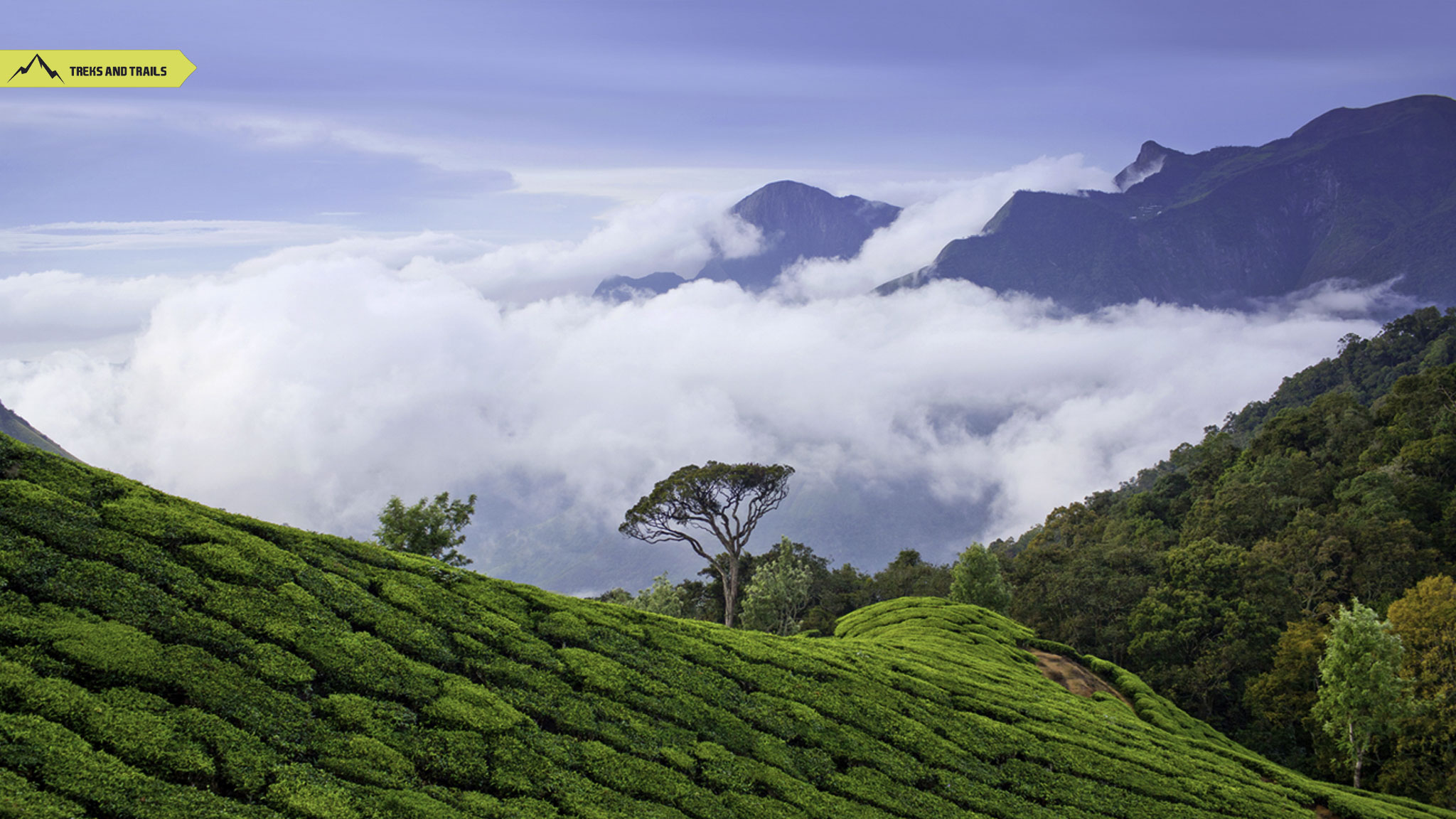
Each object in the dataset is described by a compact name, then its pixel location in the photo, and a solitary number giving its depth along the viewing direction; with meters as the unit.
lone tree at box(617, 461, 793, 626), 64.44
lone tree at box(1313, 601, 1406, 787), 38.41
